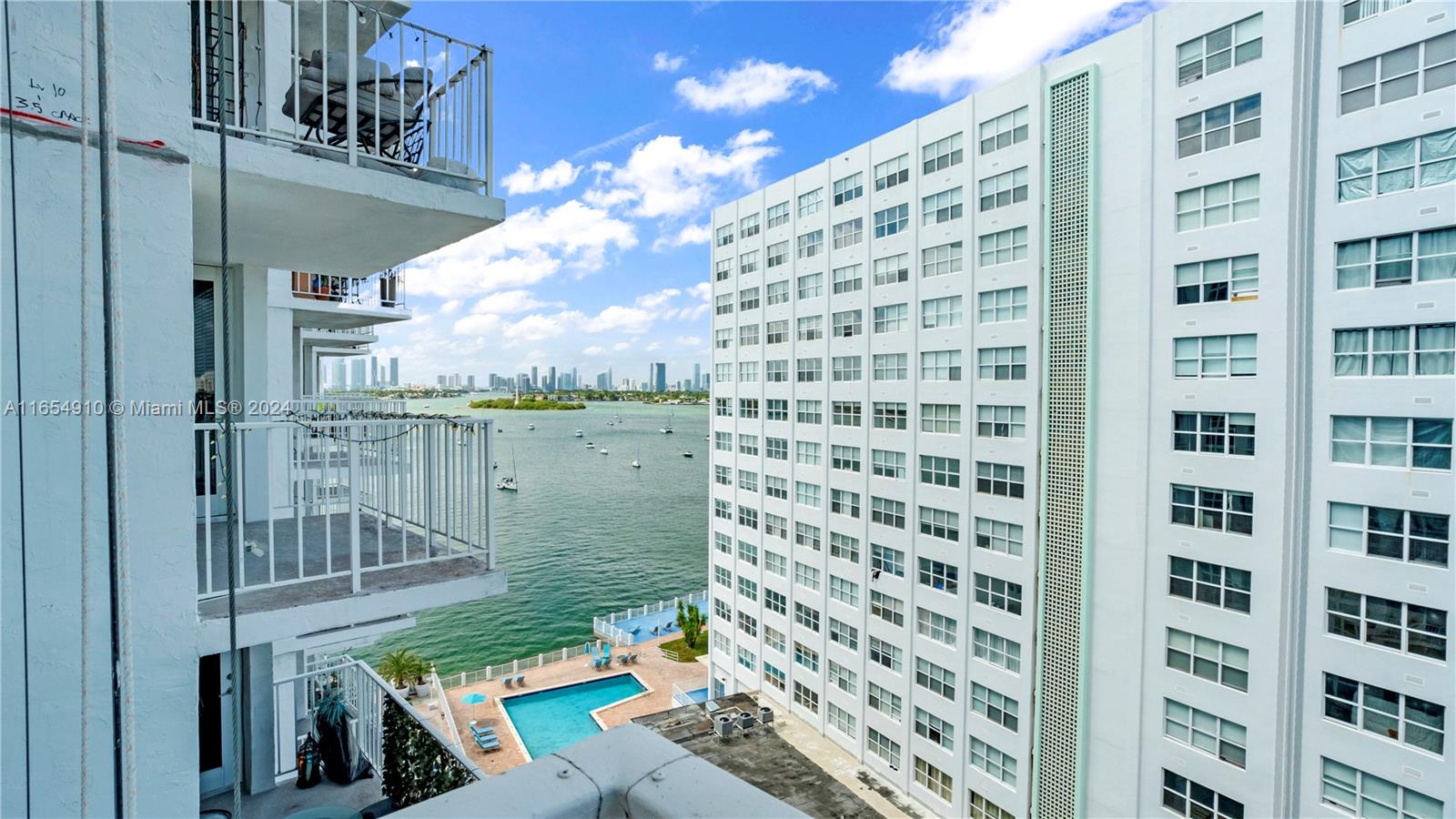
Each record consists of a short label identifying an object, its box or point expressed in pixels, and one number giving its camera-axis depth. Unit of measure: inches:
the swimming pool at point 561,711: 1035.9
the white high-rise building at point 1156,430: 542.6
